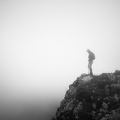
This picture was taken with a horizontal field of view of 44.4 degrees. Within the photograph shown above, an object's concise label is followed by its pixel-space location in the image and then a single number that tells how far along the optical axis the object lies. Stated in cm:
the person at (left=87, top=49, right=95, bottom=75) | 3099
